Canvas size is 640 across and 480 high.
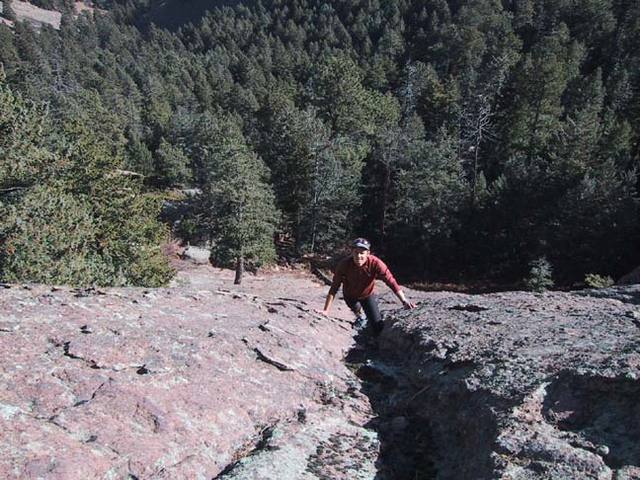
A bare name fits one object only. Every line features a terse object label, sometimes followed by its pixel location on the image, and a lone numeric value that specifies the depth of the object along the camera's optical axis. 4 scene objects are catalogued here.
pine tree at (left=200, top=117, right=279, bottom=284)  29.61
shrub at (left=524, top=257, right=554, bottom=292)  29.20
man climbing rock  7.65
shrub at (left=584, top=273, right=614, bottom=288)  24.52
